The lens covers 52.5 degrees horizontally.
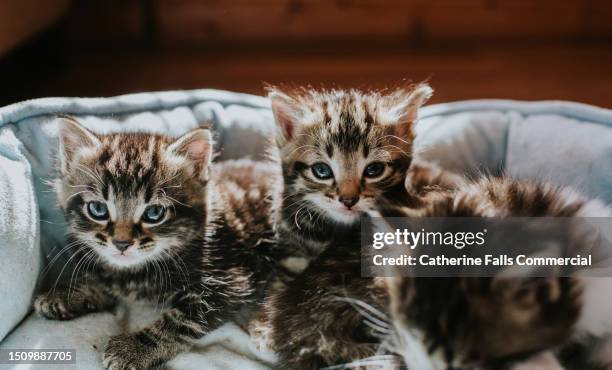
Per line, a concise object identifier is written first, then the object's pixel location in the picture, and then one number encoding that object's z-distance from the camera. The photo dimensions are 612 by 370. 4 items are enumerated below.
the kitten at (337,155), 0.26
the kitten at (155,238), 0.26
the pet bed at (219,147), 0.27
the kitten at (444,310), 0.21
